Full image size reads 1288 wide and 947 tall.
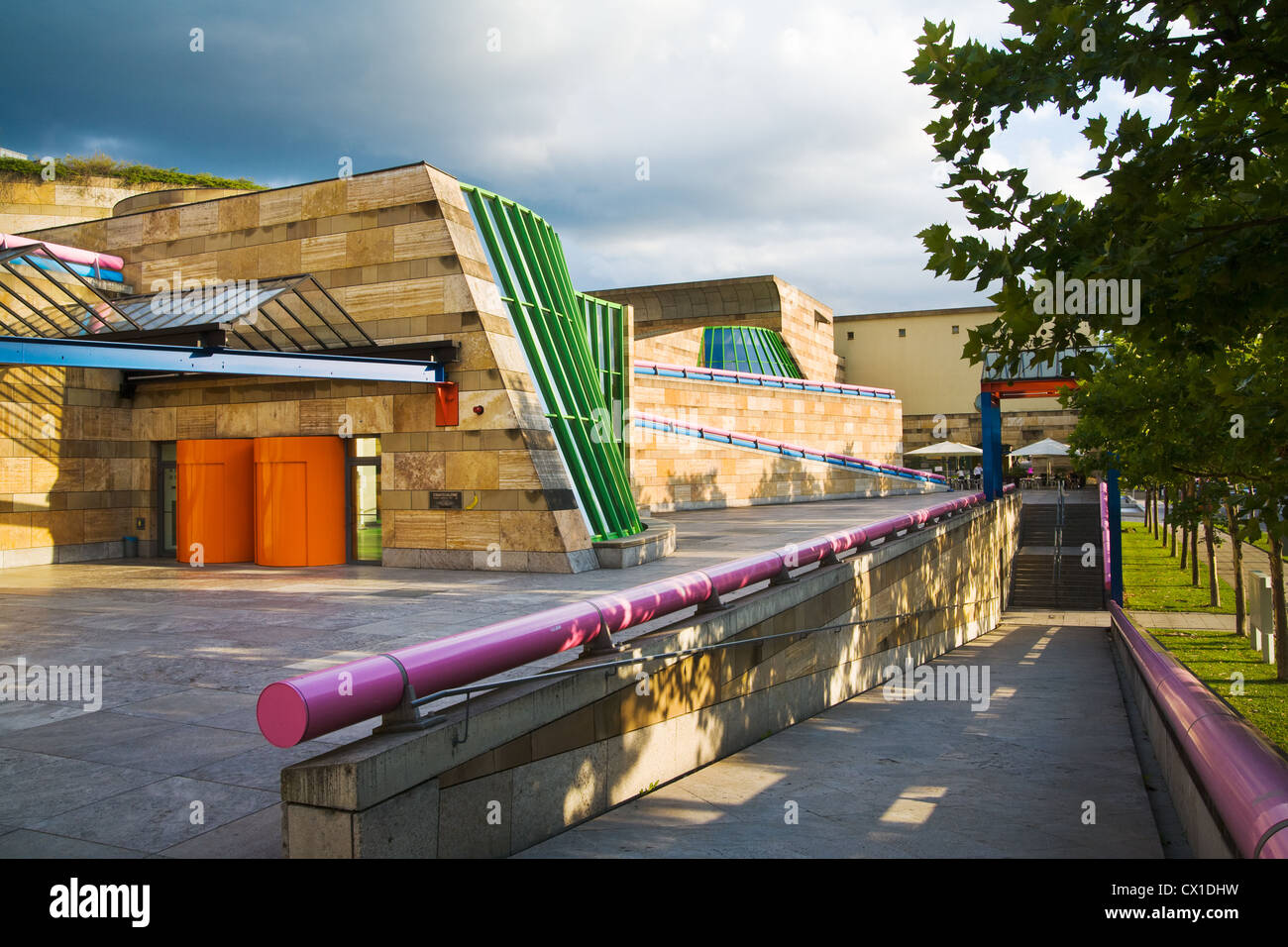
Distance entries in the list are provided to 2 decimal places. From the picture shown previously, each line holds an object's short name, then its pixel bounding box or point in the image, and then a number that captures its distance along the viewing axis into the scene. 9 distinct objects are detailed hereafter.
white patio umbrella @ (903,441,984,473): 46.28
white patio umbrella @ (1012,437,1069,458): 46.78
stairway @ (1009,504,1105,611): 34.22
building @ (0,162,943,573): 14.40
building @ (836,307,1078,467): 60.38
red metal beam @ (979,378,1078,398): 31.73
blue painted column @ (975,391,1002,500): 33.31
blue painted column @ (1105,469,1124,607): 26.12
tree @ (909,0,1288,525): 4.42
